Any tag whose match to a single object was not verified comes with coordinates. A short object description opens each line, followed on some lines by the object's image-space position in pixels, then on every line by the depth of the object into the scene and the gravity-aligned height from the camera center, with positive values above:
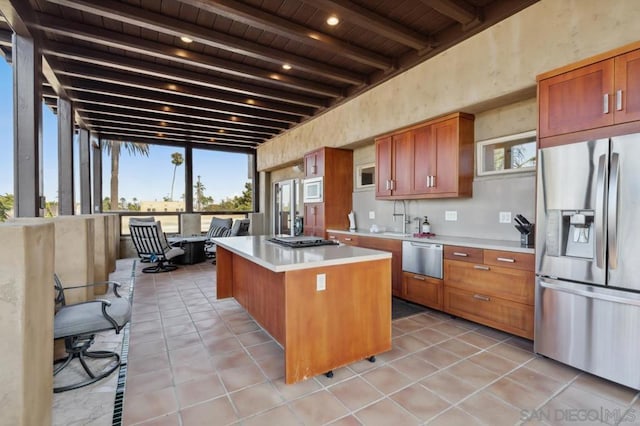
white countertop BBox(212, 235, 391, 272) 2.08 -0.36
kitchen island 2.09 -0.72
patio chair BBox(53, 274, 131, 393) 2.05 -0.80
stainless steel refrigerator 2.01 -0.35
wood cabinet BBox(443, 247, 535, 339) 2.68 -0.78
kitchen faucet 4.51 -0.13
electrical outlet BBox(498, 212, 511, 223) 3.30 -0.10
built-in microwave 5.51 +0.34
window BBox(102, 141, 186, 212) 7.55 +0.78
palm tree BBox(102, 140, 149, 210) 7.53 +1.17
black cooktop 2.82 -0.32
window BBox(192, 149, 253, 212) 8.36 +0.77
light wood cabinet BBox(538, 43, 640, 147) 2.07 +0.82
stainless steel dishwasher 3.42 -0.59
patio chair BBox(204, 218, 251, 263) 6.80 -0.55
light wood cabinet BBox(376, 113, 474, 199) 3.52 +0.61
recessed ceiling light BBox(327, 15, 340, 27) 3.04 +1.89
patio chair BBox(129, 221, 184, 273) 5.57 -0.68
